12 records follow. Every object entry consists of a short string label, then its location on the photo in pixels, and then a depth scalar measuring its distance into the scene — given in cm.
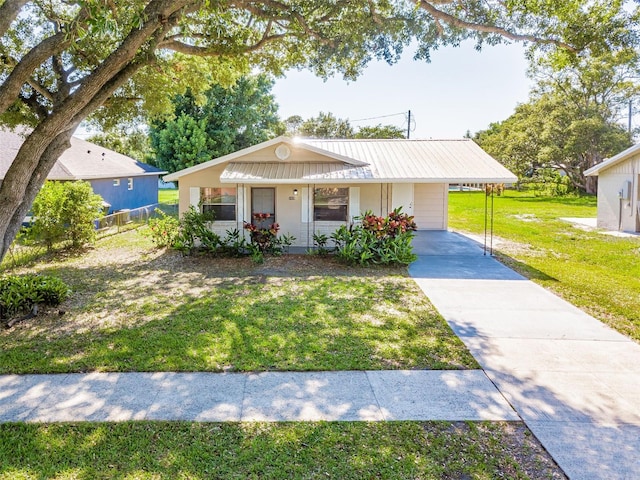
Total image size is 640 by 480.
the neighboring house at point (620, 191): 1816
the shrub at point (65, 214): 1340
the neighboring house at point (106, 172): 1797
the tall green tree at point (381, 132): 4881
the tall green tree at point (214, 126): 2841
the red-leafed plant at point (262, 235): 1340
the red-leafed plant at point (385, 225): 1288
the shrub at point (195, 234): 1349
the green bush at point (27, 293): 768
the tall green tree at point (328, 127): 5634
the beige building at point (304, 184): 1397
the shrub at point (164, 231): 1526
